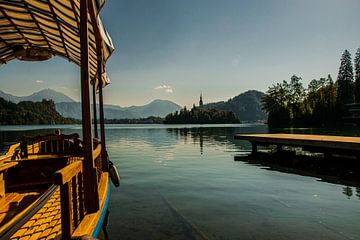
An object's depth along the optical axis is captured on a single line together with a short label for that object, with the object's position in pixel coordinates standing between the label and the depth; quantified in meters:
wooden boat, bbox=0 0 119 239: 4.14
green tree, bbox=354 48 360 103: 88.66
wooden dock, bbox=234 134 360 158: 14.15
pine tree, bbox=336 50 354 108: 88.46
